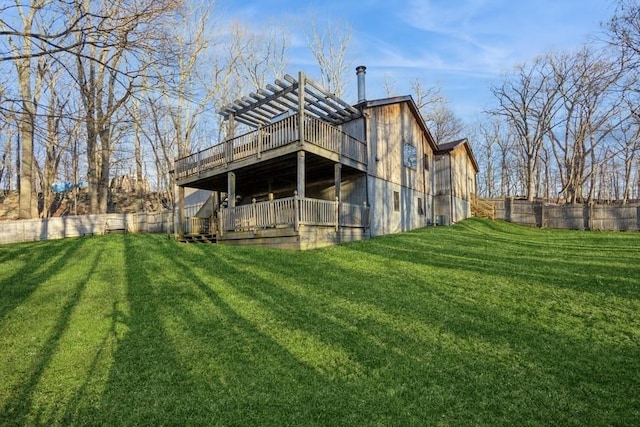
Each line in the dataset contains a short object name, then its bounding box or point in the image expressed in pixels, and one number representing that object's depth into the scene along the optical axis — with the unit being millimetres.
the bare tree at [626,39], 11262
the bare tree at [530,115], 31781
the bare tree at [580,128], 30344
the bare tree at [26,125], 7602
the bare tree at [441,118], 38938
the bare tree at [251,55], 31234
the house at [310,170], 12062
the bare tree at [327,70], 31938
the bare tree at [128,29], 6574
